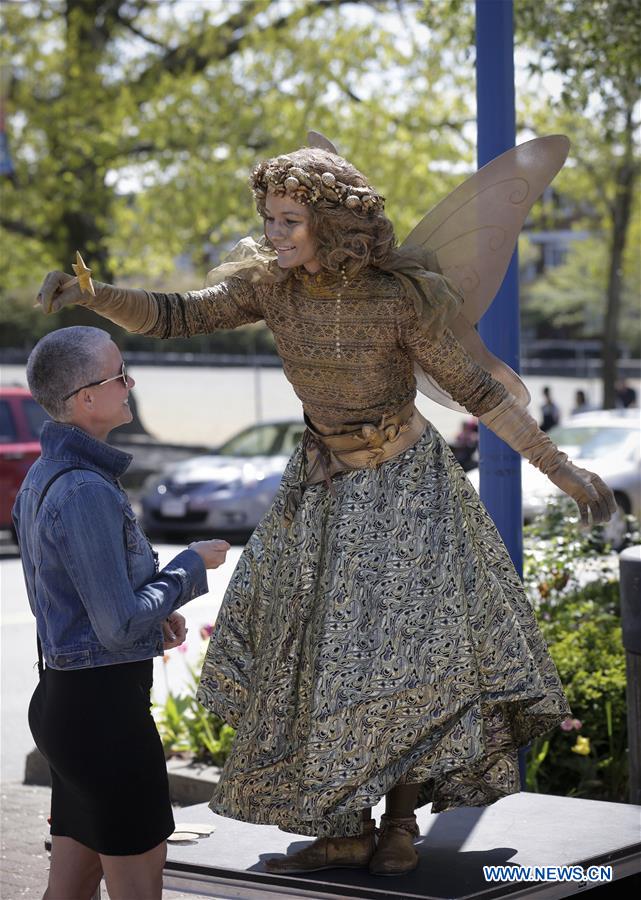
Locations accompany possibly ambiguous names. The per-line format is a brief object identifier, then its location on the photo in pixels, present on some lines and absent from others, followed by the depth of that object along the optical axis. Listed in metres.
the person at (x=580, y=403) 28.17
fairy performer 3.97
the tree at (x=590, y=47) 8.09
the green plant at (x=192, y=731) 6.32
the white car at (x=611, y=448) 16.30
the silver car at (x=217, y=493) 16.33
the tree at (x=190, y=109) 20.36
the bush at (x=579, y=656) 5.70
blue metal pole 5.23
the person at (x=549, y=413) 25.11
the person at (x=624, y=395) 28.62
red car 15.38
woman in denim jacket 3.21
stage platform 3.94
